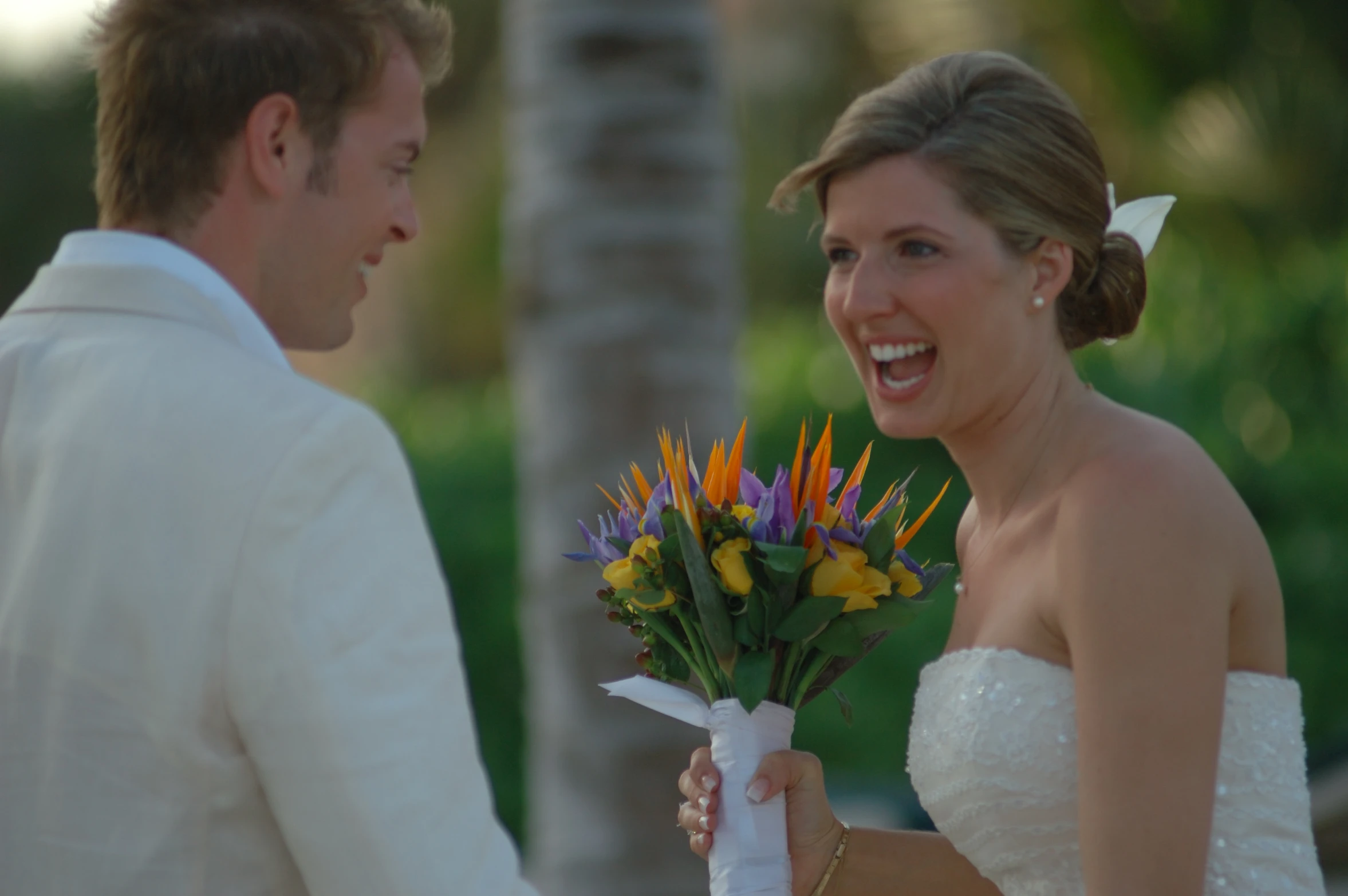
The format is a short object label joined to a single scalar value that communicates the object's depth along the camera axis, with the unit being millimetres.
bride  4902
